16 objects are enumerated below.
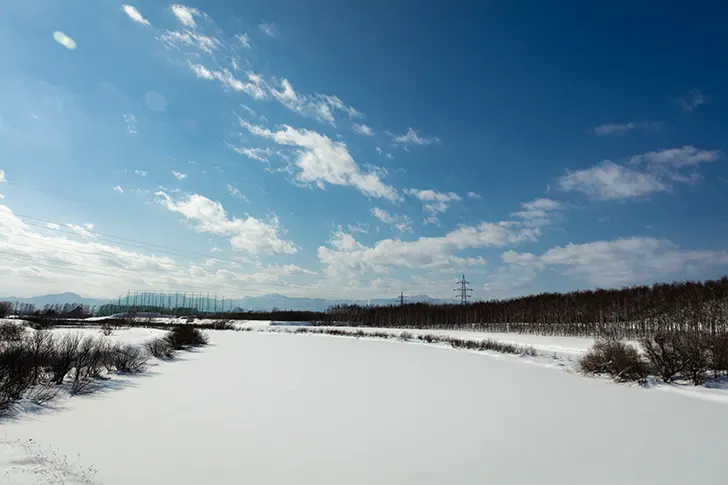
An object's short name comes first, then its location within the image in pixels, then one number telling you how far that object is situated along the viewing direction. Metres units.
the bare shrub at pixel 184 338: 28.79
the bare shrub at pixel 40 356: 12.32
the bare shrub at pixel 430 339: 45.31
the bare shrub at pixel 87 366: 12.57
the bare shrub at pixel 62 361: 12.84
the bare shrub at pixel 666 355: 15.84
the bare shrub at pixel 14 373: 9.66
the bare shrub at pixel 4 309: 59.65
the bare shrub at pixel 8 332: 21.01
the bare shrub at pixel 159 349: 22.64
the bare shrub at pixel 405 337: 49.60
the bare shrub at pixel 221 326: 74.97
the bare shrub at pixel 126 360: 16.47
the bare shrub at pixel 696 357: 15.28
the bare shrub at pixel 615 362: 16.39
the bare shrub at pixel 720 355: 15.70
